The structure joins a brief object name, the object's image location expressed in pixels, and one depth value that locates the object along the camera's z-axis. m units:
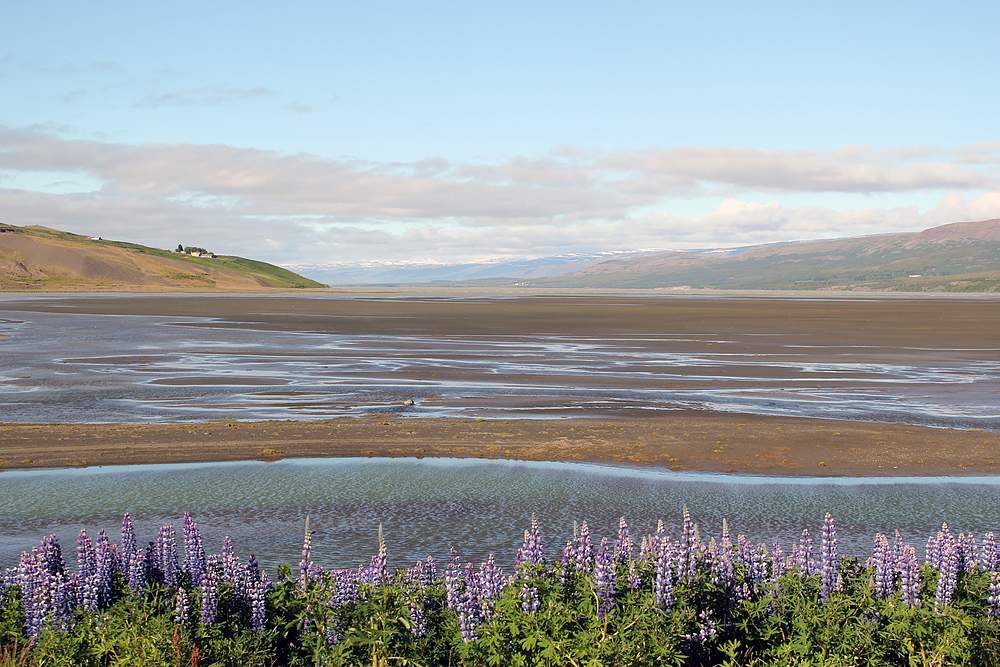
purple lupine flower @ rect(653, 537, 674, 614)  6.28
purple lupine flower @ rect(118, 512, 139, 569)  6.89
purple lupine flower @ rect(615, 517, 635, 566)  6.70
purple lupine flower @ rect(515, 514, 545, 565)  6.70
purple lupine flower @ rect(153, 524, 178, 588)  6.87
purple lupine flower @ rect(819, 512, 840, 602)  6.76
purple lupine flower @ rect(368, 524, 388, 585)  6.51
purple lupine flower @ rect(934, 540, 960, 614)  6.63
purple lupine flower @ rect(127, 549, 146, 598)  6.78
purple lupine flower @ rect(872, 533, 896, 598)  6.75
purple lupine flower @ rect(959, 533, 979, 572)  7.07
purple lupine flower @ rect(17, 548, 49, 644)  6.38
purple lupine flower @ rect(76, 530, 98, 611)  6.59
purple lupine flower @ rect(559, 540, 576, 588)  6.61
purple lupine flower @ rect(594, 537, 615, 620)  6.25
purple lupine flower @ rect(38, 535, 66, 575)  6.65
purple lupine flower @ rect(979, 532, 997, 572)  7.01
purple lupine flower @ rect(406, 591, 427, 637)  6.29
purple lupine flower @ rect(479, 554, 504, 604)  6.41
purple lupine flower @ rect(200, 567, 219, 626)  6.38
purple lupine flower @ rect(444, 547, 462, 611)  6.52
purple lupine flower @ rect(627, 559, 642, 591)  6.48
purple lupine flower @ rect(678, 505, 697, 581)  6.62
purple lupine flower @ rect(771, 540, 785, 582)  7.02
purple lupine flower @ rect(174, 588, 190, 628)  6.34
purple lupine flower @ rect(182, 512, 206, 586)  6.84
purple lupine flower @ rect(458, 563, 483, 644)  6.25
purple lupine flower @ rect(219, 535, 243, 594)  6.62
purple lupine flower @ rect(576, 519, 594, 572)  6.70
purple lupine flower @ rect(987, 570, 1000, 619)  6.57
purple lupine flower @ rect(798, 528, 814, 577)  7.05
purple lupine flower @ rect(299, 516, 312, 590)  6.61
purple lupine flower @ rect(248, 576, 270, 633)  6.43
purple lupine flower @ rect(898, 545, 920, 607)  6.65
